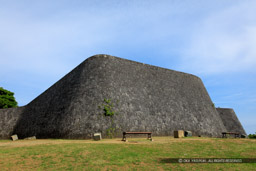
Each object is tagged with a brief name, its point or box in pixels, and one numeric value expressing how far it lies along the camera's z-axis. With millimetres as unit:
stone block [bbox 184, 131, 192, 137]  19391
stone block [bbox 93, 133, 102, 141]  16312
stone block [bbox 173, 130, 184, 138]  18250
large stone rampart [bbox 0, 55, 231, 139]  20094
